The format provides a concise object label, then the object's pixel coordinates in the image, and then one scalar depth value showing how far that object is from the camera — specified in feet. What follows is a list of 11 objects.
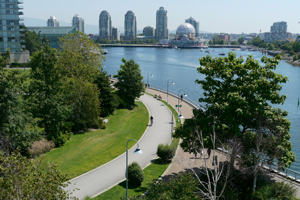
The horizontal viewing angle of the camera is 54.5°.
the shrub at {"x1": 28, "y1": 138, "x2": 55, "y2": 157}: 88.84
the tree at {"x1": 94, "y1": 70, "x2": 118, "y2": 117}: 138.51
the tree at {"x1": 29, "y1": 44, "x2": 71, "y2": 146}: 98.02
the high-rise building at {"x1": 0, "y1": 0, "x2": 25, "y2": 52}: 282.77
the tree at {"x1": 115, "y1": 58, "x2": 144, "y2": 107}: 158.20
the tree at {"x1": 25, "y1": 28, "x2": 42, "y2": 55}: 329.95
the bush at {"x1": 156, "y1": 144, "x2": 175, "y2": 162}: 88.17
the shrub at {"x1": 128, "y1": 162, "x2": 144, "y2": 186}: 73.15
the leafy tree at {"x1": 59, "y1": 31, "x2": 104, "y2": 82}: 135.54
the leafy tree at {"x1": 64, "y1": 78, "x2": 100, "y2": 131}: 116.47
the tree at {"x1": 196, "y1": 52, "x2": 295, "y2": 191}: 68.33
